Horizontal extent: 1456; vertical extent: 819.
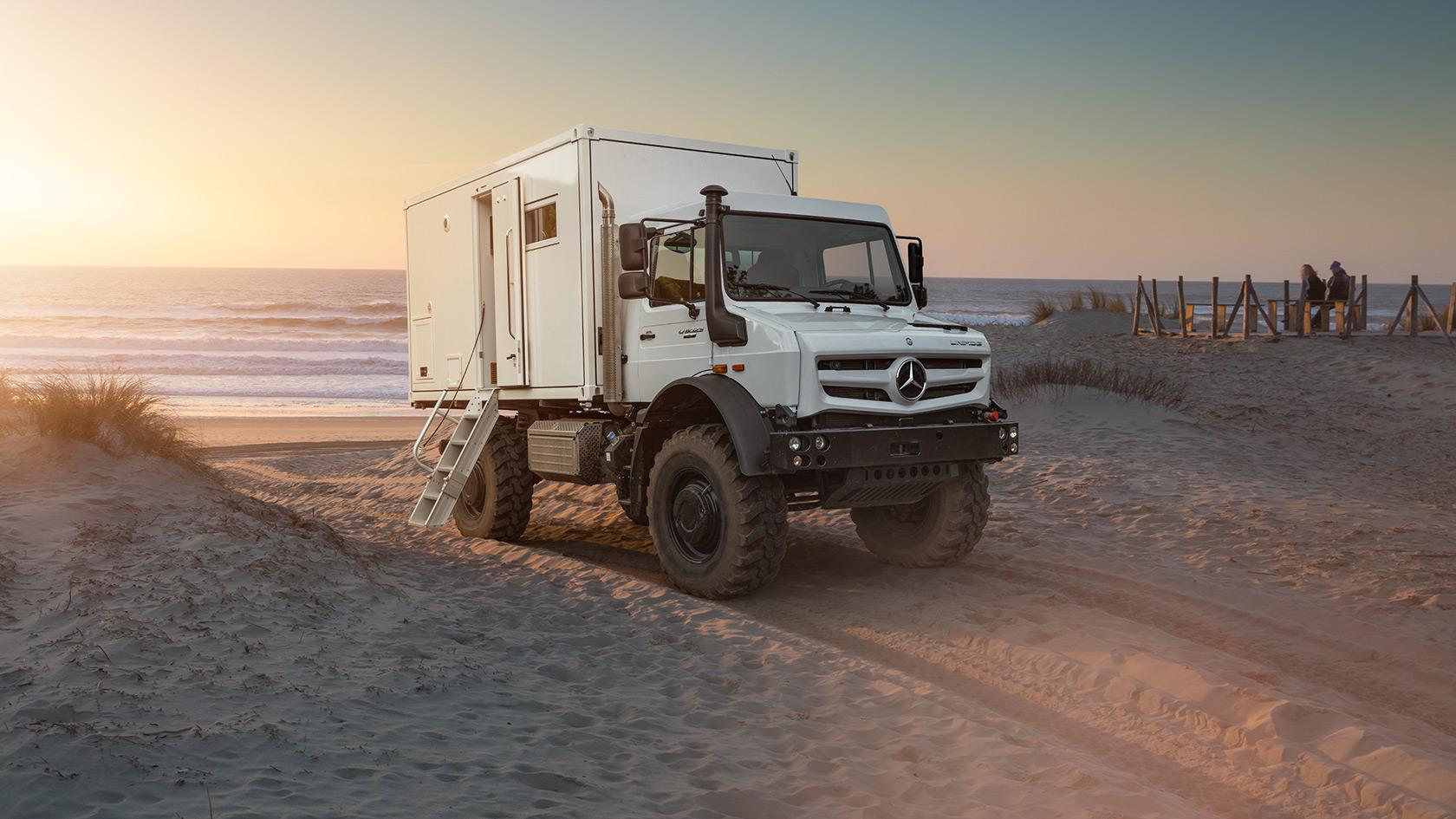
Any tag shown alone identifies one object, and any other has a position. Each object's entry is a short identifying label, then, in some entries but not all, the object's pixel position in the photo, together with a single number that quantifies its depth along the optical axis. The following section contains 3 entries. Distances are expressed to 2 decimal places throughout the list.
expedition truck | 7.69
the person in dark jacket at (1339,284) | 27.14
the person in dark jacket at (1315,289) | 27.38
